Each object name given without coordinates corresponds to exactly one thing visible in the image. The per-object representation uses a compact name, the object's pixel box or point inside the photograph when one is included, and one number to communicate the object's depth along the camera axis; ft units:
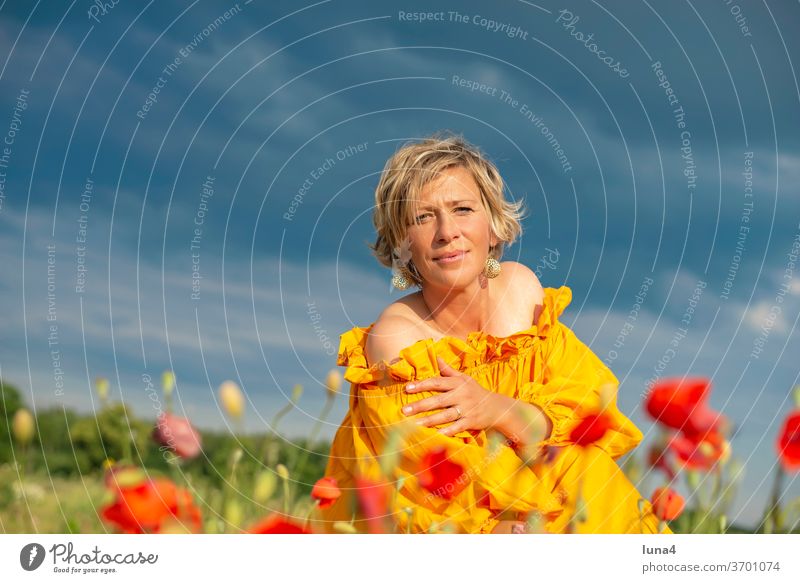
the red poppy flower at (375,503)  9.11
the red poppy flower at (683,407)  8.68
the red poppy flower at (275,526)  8.17
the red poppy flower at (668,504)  8.47
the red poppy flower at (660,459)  8.59
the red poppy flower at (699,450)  8.57
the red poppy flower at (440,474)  9.41
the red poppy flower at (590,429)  10.27
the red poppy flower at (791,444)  8.83
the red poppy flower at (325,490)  7.96
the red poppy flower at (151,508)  7.89
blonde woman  9.60
